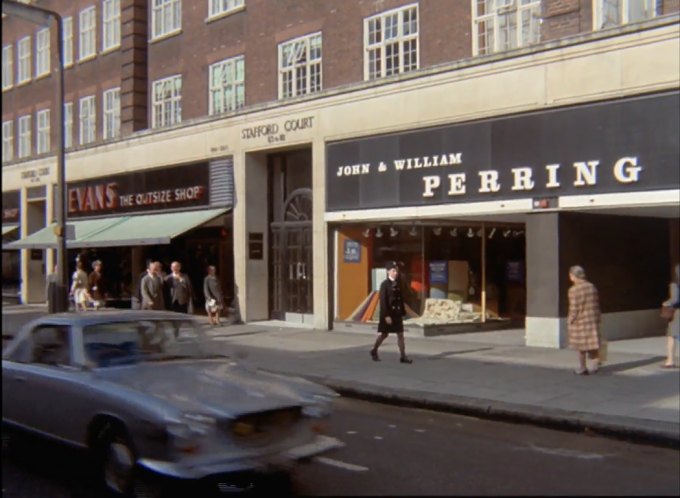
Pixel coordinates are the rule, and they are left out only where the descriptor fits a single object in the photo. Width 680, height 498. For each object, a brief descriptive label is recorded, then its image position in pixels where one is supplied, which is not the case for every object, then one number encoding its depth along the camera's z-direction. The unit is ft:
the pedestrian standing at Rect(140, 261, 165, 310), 47.21
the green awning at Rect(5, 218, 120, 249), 79.41
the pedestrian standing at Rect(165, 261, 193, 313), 49.96
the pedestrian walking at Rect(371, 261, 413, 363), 43.24
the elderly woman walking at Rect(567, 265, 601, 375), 38.04
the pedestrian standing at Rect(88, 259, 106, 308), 76.54
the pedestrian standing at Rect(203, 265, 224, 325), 65.00
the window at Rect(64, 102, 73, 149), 94.58
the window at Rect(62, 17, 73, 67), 92.43
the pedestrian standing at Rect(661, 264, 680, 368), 39.17
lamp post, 50.42
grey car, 17.15
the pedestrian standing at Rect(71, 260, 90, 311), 69.67
